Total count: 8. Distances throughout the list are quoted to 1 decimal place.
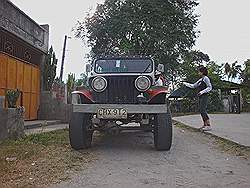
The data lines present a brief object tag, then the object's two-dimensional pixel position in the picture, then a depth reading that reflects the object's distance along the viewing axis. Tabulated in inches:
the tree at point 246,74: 964.3
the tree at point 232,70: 1401.9
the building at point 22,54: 268.0
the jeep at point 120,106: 161.3
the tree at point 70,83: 424.6
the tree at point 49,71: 371.5
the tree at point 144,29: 644.9
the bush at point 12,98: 192.3
